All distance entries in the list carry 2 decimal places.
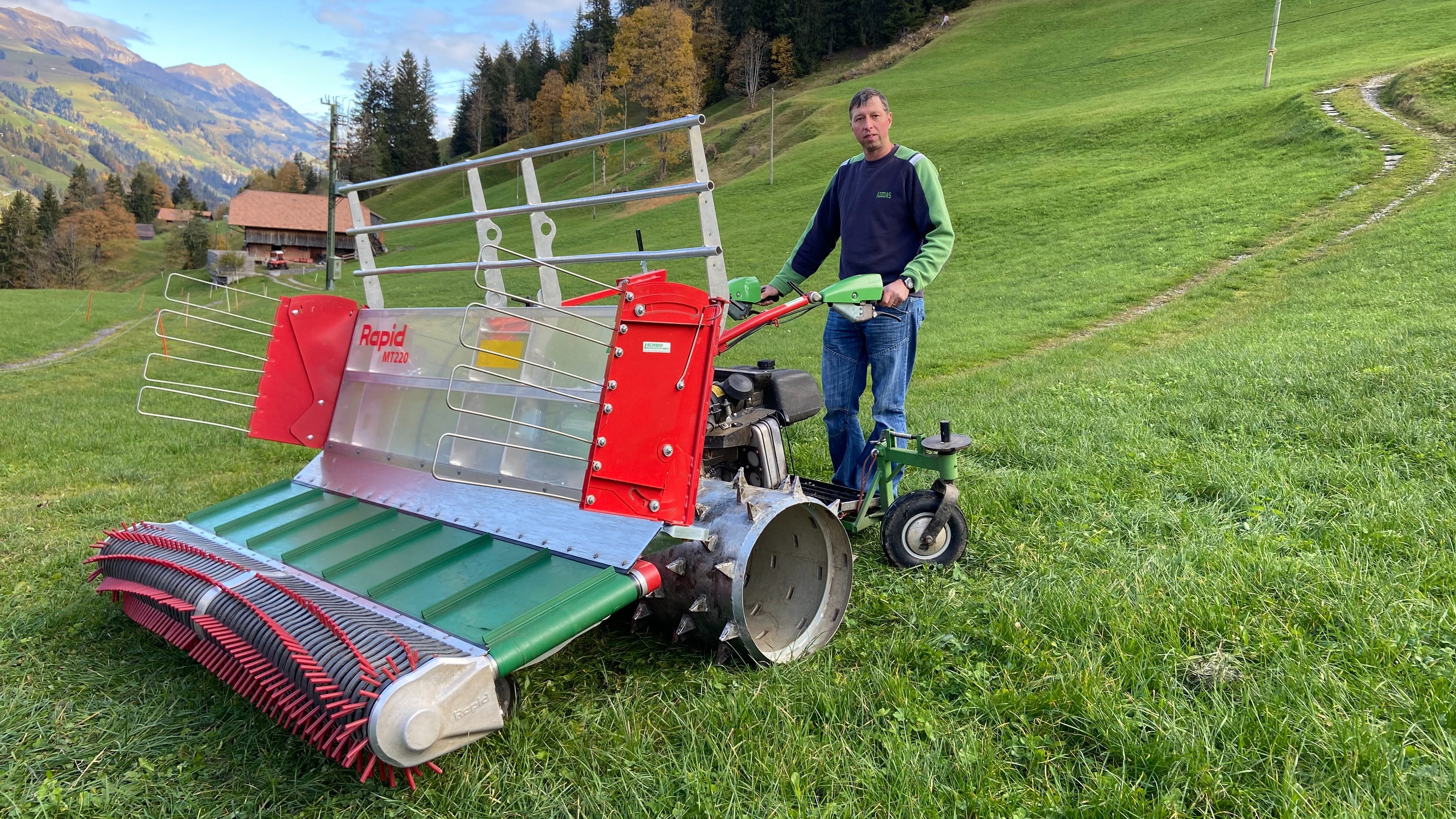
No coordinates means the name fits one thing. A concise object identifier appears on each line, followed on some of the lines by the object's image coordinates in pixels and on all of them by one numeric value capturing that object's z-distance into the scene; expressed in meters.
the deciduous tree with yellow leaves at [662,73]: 51.50
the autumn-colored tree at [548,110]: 83.25
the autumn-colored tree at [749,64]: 64.81
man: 4.57
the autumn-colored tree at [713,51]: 87.56
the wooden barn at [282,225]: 73.25
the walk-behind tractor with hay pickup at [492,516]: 2.66
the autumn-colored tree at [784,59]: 79.38
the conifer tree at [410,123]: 103.50
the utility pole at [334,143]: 35.23
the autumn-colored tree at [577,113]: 61.78
